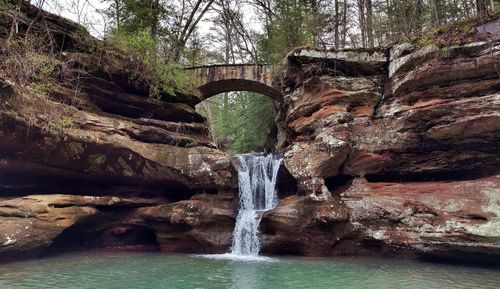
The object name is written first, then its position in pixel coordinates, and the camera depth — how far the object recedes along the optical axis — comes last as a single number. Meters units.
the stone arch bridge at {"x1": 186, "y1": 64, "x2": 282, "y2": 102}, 16.50
